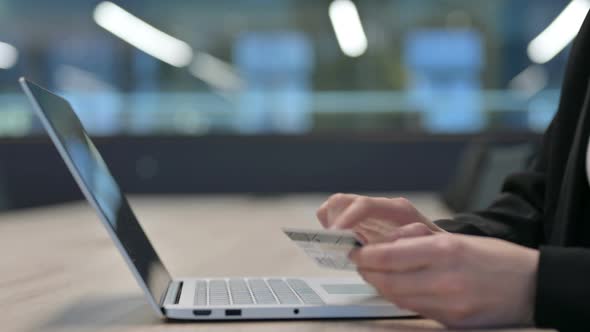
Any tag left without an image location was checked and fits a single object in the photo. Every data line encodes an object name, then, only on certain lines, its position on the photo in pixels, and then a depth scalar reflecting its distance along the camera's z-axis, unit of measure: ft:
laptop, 2.47
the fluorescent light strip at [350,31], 13.99
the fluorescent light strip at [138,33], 13.75
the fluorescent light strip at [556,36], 13.67
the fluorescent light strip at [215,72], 13.87
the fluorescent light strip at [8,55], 13.64
